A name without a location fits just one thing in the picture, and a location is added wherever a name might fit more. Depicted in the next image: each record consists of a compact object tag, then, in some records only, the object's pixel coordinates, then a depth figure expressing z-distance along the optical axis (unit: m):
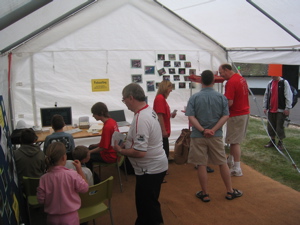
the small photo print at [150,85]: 4.99
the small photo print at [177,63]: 5.07
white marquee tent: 3.93
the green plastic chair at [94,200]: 2.14
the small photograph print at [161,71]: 5.01
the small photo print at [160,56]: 4.98
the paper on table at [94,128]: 4.02
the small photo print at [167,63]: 5.02
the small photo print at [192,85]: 5.15
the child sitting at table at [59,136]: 2.91
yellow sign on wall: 4.67
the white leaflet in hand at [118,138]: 2.21
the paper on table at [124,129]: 3.91
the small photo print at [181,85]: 5.20
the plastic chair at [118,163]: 3.36
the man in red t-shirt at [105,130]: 2.91
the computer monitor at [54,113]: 3.98
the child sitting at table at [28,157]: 2.61
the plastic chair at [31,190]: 2.32
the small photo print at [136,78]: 4.89
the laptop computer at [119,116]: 4.55
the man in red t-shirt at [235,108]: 3.52
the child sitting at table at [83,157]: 2.44
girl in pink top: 1.89
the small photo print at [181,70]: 5.13
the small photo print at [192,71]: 5.18
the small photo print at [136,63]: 4.86
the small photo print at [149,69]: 4.95
